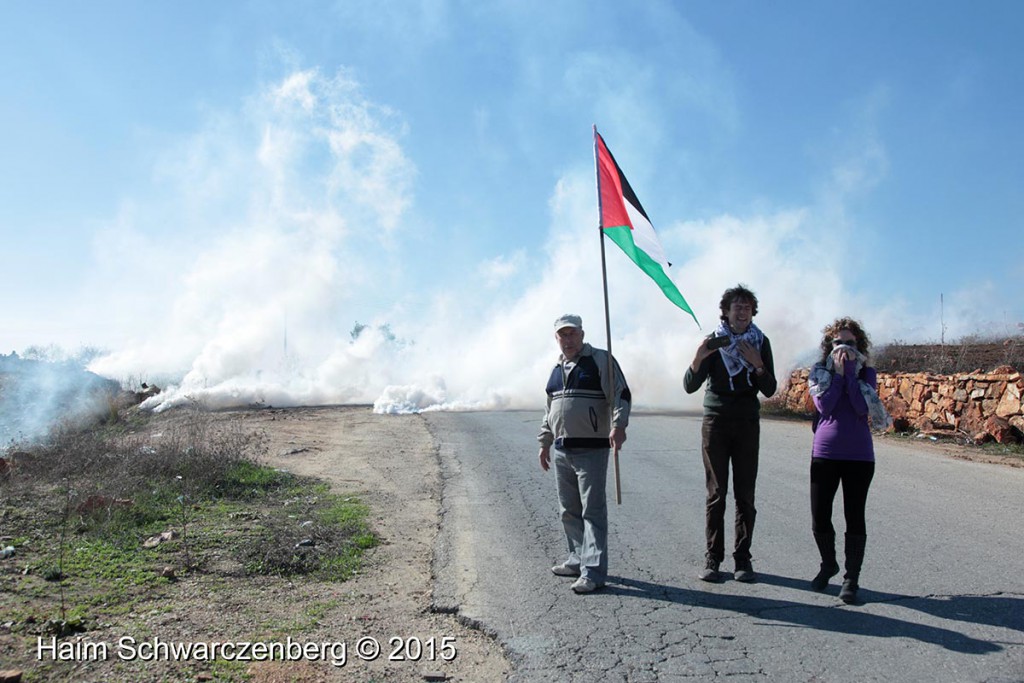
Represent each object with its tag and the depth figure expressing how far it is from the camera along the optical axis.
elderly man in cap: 5.29
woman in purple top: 4.96
